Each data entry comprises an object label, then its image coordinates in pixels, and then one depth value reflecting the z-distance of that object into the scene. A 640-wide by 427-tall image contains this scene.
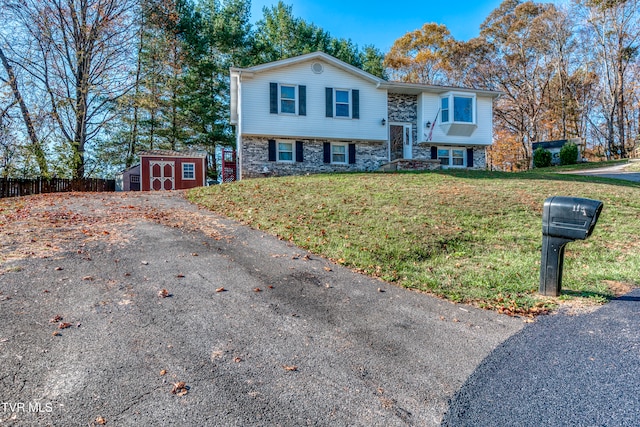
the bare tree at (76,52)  17.91
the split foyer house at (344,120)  15.95
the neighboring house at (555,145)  28.36
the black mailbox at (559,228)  3.82
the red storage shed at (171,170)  19.64
